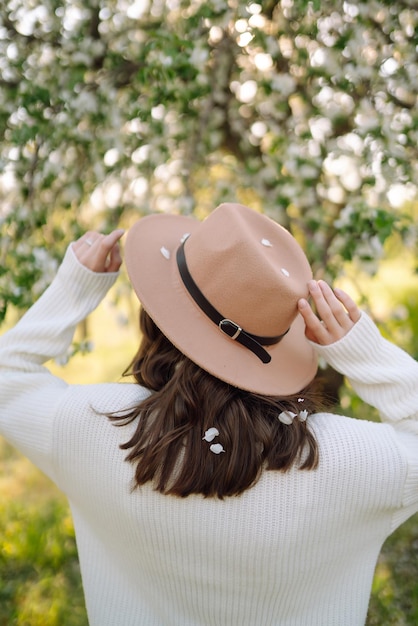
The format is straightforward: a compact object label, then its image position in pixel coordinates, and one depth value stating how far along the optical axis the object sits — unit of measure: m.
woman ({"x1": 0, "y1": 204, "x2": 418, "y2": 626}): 1.21
